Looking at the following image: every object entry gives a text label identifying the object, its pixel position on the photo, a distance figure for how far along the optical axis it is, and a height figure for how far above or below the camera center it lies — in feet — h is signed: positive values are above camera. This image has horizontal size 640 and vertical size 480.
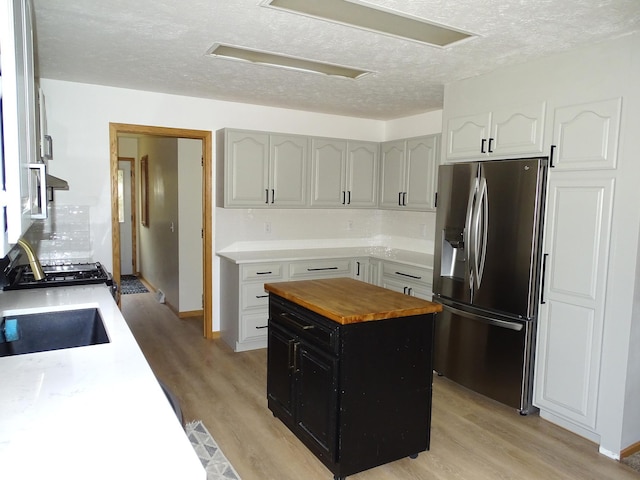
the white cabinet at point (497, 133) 9.65 +1.64
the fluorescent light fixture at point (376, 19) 7.18 +3.09
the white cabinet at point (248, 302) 13.71 -3.15
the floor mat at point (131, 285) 22.22 -4.58
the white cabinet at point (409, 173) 13.91 +0.97
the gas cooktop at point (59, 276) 8.82 -1.72
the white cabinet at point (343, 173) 15.39 +0.98
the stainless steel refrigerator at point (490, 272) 9.65 -1.55
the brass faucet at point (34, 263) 6.07 -0.94
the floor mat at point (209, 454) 7.74 -4.67
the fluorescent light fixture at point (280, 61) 9.58 +3.13
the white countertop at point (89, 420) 2.95 -1.78
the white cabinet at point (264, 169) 13.97 +0.95
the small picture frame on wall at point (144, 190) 23.04 +0.35
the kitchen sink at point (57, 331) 6.88 -2.12
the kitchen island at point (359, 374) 7.33 -2.91
